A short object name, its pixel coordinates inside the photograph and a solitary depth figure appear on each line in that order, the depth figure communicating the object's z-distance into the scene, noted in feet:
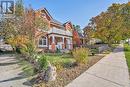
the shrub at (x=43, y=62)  11.13
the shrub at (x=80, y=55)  15.84
